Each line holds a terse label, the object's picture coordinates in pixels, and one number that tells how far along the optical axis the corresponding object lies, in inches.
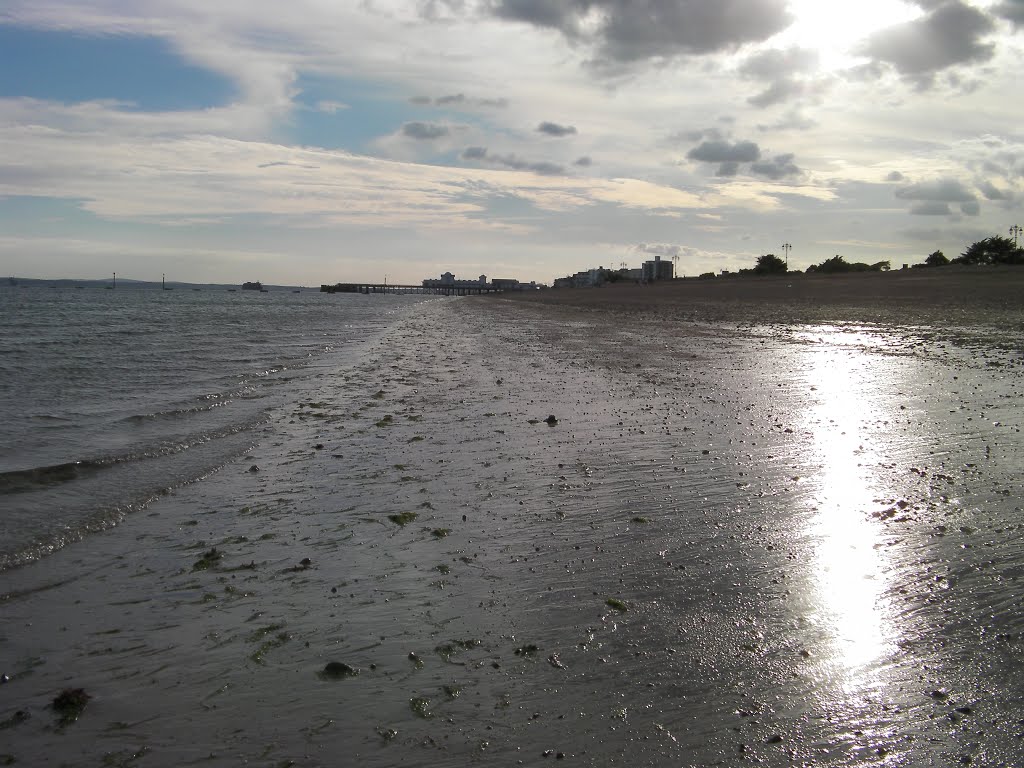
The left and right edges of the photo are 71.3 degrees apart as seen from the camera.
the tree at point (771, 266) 4222.4
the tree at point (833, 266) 3545.8
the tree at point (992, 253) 2608.3
